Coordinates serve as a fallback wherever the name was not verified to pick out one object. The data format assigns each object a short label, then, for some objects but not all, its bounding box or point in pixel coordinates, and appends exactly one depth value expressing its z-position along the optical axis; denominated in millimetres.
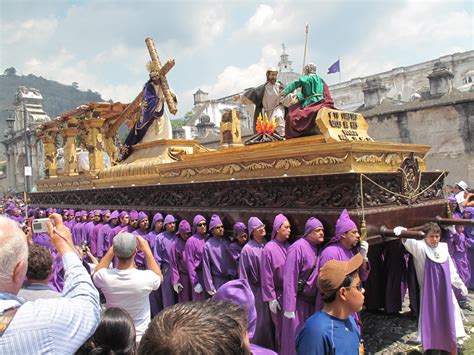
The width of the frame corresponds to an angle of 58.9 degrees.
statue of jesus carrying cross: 8938
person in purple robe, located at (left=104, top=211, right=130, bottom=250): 7605
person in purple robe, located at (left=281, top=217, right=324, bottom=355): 4527
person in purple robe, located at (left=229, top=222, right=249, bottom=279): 5652
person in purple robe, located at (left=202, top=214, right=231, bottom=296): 5785
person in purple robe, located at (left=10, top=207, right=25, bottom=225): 12426
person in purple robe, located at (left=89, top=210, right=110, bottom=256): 8307
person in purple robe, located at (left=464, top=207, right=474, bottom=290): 8031
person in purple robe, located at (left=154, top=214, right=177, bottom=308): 6473
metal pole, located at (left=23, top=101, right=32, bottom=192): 24406
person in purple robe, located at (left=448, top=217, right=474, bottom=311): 6947
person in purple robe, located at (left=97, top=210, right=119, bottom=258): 8039
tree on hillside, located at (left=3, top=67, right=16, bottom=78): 151750
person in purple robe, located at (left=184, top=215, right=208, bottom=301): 6008
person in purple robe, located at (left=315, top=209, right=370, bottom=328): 4367
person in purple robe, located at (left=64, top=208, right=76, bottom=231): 9438
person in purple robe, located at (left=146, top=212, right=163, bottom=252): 6698
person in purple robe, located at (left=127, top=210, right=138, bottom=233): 7473
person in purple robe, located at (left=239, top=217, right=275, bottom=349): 5097
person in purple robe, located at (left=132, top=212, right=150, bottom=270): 6631
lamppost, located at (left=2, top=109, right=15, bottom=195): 37734
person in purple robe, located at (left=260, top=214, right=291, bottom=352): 4836
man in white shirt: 3830
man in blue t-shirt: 2615
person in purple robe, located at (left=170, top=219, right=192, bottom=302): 6270
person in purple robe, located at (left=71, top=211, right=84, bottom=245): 8930
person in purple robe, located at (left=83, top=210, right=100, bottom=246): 8562
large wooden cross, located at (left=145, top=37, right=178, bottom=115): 8625
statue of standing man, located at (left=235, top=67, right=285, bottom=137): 7012
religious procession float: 4773
